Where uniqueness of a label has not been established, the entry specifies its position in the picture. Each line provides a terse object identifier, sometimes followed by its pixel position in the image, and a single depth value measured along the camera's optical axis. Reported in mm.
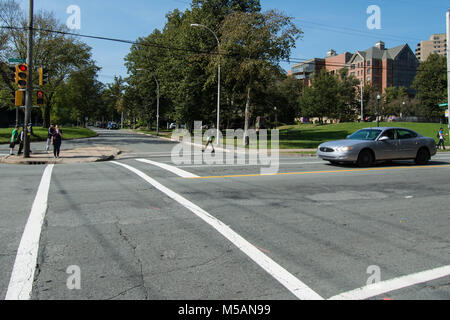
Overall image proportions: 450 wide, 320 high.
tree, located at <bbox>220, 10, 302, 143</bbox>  26406
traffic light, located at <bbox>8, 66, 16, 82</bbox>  16391
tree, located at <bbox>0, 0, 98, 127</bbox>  31781
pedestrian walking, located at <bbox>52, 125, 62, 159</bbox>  16953
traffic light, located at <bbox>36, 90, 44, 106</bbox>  16203
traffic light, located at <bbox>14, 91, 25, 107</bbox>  15770
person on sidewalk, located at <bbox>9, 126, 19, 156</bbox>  18125
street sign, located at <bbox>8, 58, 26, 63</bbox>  15171
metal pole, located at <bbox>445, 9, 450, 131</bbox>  25855
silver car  12688
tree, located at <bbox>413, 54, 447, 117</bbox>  69812
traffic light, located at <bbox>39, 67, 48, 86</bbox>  16031
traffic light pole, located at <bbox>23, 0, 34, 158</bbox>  16234
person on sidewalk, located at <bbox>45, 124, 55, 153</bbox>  17238
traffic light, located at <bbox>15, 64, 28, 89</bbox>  15711
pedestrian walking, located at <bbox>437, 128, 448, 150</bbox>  26494
